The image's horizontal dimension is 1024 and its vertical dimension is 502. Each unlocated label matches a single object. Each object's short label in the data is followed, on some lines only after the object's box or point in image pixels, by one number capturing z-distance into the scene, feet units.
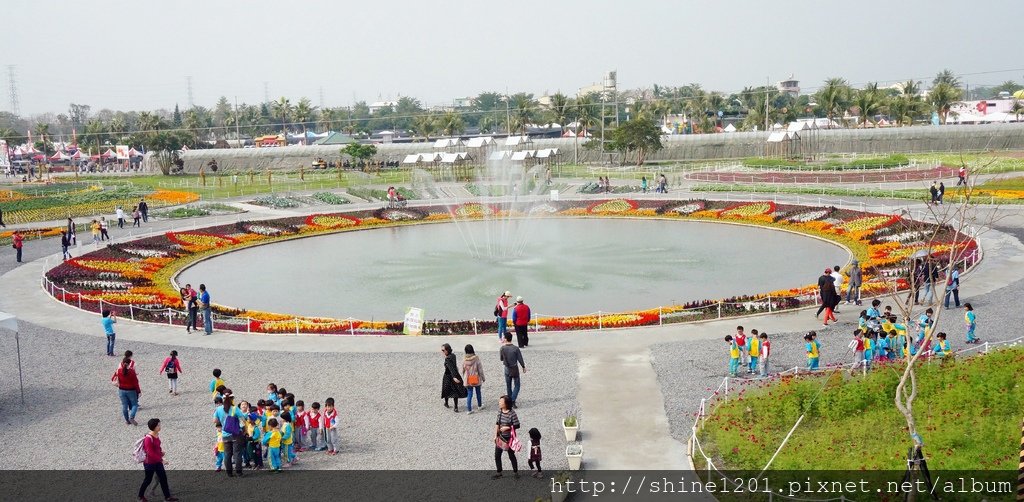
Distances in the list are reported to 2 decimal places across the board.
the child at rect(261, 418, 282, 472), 59.47
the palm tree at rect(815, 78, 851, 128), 401.90
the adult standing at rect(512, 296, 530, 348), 87.56
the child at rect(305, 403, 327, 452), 63.05
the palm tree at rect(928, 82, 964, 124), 407.23
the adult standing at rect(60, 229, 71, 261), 151.02
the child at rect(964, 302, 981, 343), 83.15
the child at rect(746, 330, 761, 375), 75.82
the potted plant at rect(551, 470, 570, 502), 51.65
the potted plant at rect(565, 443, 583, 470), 56.49
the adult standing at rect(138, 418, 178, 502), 54.29
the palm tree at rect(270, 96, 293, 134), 545.19
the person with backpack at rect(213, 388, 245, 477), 59.06
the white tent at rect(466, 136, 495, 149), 334.65
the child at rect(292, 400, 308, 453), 63.26
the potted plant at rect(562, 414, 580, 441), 61.21
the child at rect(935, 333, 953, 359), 73.82
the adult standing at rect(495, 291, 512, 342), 89.45
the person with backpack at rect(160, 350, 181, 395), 76.38
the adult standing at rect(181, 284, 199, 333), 101.45
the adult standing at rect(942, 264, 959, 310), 97.86
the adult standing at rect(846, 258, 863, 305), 100.68
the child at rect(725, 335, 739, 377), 75.72
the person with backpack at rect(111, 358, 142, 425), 68.92
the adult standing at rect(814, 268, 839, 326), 92.22
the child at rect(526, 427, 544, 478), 55.88
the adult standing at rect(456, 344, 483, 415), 69.41
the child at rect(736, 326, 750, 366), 76.64
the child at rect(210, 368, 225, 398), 68.30
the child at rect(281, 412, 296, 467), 60.03
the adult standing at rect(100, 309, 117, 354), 91.09
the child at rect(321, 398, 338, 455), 62.13
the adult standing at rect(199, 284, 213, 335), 99.40
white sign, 95.26
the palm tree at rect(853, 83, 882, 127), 396.16
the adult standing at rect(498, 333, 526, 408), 68.54
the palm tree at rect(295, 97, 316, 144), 538.88
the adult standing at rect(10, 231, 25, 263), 154.71
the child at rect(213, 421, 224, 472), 59.88
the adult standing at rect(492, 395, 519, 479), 56.24
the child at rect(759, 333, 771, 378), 75.36
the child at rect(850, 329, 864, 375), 76.28
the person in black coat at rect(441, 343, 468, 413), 70.33
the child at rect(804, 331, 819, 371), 75.51
